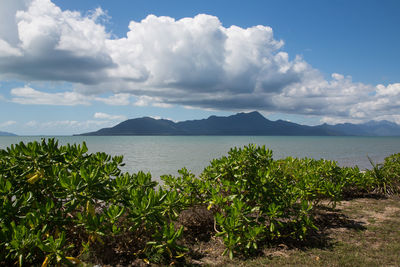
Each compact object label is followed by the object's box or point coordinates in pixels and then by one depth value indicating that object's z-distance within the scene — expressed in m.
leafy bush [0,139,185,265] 3.74
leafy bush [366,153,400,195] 10.30
